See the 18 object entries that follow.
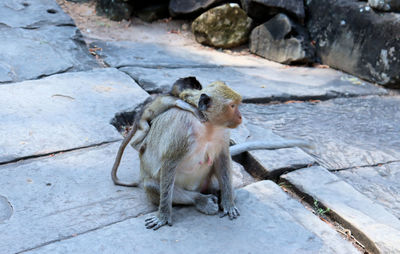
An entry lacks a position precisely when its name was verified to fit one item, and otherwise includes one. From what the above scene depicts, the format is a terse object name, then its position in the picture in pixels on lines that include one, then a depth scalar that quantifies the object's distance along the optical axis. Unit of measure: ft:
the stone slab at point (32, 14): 21.08
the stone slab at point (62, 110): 12.38
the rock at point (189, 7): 24.79
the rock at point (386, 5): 19.34
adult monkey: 8.62
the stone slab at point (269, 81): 17.63
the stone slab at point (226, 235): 8.61
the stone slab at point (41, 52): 16.76
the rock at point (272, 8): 22.47
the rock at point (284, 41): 22.28
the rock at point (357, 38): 19.53
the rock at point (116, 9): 25.98
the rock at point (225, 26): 24.12
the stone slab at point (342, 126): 13.71
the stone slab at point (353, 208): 9.26
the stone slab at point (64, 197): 8.89
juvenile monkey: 9.30
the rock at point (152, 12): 26.71
